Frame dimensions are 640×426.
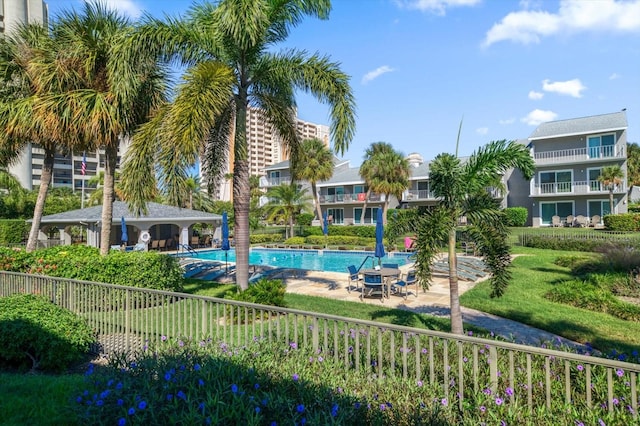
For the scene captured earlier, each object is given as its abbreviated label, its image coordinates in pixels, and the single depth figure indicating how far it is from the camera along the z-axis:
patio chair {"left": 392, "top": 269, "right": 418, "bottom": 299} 12.27
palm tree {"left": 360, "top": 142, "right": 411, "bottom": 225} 35.38
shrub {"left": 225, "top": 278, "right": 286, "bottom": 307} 9.10
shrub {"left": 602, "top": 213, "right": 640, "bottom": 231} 28.89
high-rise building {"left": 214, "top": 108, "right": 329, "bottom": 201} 137.00
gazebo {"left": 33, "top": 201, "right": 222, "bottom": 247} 27.19
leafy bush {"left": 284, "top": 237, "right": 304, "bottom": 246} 33.94
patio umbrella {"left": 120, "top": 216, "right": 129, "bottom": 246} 25.08
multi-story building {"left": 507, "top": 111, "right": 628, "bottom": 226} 33.94
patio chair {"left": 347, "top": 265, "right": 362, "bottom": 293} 13.56
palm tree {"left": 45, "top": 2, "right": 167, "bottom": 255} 11.02
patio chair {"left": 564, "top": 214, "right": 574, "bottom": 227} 35.56
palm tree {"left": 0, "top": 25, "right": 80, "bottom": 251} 11.81
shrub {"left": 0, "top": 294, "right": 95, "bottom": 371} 5.97
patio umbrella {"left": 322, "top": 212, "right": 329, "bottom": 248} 30.57
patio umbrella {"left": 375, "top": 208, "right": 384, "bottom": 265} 13.94
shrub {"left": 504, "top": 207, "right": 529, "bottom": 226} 36.38
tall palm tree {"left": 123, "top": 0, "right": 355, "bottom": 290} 8.98
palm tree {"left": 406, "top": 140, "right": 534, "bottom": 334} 7.17
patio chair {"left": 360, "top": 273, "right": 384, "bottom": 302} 12.06
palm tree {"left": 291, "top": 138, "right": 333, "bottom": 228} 36.75
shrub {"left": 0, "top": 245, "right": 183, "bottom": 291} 9.98
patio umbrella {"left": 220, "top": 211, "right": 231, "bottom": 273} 18.63
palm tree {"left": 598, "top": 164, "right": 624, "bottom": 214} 32.28
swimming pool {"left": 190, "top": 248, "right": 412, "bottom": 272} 24.31
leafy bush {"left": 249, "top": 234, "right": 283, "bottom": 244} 35.94
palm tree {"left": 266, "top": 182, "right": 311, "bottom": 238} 35.44
